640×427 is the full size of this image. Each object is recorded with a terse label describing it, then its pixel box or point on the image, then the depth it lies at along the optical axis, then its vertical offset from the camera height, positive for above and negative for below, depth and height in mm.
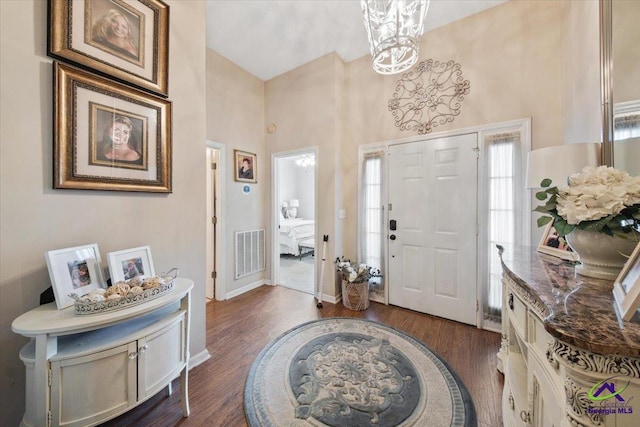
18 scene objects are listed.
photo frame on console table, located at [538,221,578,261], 1290 -213
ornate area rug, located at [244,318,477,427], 1447 -1264
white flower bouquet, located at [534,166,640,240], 818 +30
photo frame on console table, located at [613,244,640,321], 583 -219
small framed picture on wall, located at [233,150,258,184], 3354 +688
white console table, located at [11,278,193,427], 942 -675
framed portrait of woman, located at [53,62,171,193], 1257 +480
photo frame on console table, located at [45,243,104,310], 1131 -307
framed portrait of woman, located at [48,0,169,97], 1253 +1073
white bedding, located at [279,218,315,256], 5570 -586
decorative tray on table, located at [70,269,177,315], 1064 -411
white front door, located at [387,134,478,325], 2518 -168
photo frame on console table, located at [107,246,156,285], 1337 -316
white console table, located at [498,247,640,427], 523 -367
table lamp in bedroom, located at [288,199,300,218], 7364 +150
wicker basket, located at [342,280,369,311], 2904 -1045
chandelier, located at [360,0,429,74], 1449 +1220
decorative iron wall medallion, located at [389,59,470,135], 2580 +1363
